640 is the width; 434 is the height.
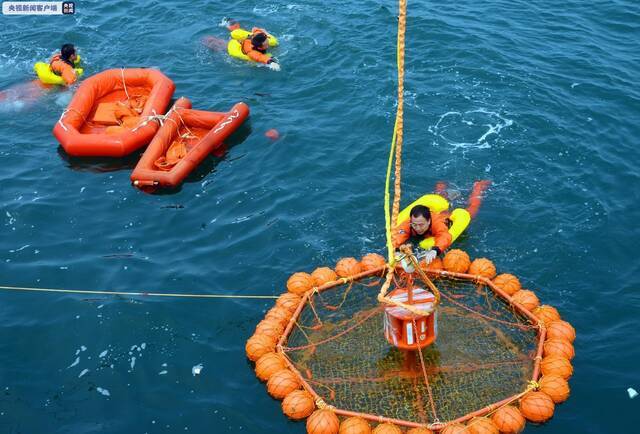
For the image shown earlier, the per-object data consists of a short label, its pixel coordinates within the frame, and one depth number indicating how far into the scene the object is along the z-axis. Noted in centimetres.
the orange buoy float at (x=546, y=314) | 1120
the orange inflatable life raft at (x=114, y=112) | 1648
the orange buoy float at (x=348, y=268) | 1235
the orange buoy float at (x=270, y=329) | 1119
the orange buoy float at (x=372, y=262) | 1242
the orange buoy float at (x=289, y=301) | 1176
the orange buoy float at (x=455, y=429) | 924
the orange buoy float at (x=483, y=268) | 1225
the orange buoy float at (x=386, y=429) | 932
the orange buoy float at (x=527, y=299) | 1149
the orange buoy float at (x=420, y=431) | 938
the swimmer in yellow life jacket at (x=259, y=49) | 2006
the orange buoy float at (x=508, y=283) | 1190
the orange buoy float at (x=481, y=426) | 931
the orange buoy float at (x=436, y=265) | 1242
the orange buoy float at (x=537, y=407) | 964
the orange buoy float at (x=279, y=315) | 1146
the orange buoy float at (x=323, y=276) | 1230
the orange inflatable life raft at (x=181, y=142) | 1538
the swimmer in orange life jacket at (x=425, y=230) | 1216
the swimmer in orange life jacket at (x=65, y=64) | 1936
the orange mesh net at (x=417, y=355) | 1013
